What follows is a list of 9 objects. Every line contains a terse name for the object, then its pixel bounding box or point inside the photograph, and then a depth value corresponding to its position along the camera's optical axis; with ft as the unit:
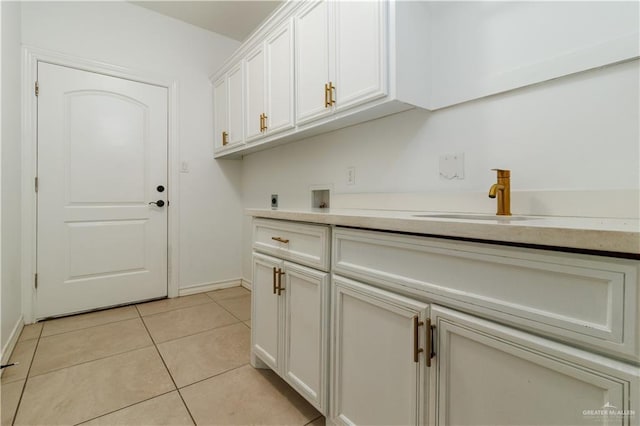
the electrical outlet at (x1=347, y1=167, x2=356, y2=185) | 6.07
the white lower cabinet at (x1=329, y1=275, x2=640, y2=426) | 1.76
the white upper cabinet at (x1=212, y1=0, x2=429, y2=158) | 4.26
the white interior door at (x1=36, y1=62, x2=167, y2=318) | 7.38
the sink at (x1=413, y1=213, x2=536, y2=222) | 3.31
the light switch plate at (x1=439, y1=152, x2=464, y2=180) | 4.35
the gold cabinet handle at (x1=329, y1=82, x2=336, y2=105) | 5.08
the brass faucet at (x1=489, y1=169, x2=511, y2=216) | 3.52
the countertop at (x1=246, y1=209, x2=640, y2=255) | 1.58
